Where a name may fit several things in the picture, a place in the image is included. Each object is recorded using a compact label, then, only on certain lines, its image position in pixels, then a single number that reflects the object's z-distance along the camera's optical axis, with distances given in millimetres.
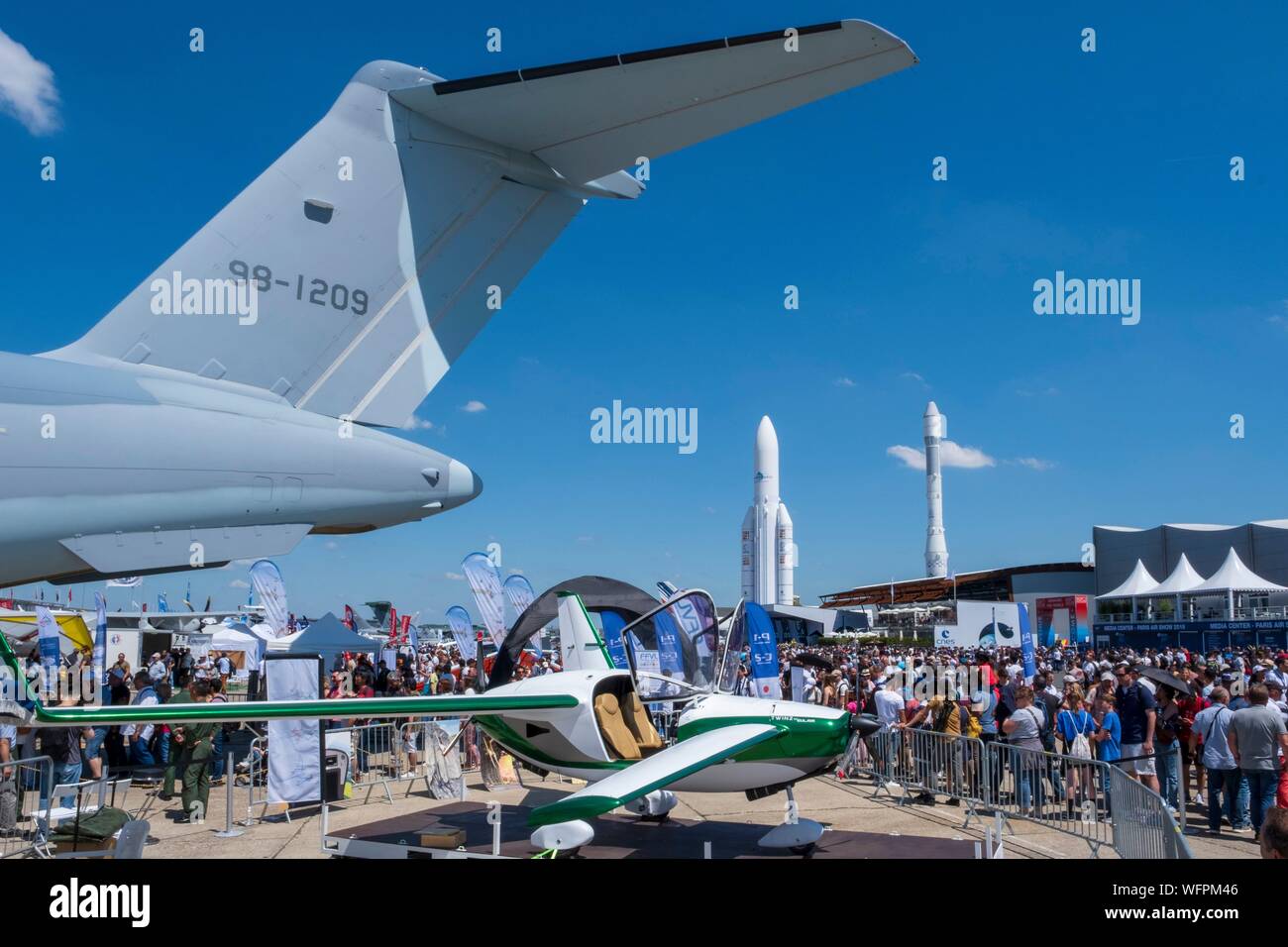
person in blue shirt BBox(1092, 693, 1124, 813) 11367
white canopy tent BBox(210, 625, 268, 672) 27297
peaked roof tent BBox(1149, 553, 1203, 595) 39625
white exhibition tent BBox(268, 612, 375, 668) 20141
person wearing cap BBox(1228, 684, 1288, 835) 9539
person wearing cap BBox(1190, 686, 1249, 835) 10070
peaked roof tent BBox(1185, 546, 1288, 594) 37031
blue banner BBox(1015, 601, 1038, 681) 22859
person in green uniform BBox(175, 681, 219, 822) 11375
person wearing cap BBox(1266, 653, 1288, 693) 14648
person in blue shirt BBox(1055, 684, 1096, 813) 11180
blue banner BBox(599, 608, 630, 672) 16531
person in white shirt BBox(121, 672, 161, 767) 14180
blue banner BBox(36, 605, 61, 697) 17933
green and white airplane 7320
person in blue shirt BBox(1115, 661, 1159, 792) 11086
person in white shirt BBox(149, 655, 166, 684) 19156
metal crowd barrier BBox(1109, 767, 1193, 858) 6380
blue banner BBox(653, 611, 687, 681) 13455
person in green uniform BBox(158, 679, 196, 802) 12461
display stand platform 8789
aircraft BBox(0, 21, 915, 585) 6051
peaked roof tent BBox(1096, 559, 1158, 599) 41469
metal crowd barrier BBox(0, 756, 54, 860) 8938
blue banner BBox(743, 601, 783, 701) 16234
